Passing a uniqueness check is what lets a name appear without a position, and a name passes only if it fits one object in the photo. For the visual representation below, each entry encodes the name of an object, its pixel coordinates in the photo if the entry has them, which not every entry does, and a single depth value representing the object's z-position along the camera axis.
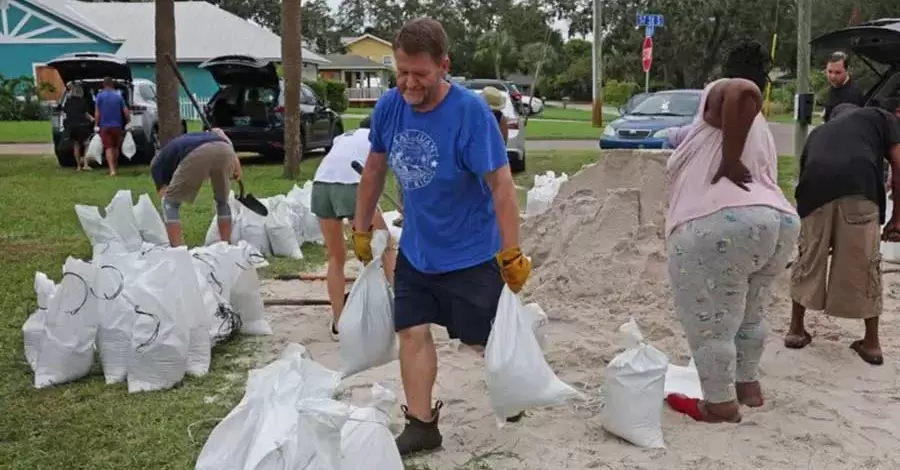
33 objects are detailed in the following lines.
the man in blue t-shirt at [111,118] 14.90
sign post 26.33
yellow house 75.38
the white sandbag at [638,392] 3.91
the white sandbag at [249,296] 5.65
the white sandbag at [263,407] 2.93
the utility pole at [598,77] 28.27
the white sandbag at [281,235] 8.30
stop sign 27.34
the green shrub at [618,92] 45.67
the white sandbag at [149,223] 7.24
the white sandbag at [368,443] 3.02
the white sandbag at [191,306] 4.74
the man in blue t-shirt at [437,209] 3.56
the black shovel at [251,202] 7.96
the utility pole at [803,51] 11.95
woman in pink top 3.84
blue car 15.76
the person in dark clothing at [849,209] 4.98
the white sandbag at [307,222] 9.00
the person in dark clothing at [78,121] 15.91
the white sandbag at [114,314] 4.62
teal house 37.12
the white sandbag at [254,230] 8.22
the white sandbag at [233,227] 7.93
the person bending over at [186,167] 6.96
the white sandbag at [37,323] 4.87
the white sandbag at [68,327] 4.70
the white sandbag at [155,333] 4.61
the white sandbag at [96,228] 6.64
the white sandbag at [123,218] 6.79
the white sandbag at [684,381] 4.55
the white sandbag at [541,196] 8.52
